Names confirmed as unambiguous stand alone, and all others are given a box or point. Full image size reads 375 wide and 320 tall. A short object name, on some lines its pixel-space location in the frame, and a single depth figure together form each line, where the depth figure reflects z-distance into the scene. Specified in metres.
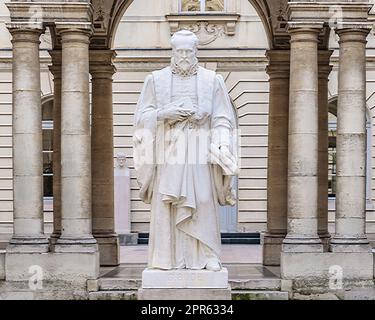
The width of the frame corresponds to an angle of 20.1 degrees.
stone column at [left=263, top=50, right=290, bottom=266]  23.84
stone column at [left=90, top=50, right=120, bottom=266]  24.03
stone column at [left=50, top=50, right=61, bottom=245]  23.33
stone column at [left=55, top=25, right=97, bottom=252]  20.03
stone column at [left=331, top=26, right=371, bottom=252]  20.05
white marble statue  15.64
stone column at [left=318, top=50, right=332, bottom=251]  23.38
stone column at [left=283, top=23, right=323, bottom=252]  20.00
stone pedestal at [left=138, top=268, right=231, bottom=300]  15.58
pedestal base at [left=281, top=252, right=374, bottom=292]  19.91
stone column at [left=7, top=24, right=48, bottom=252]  20.00
